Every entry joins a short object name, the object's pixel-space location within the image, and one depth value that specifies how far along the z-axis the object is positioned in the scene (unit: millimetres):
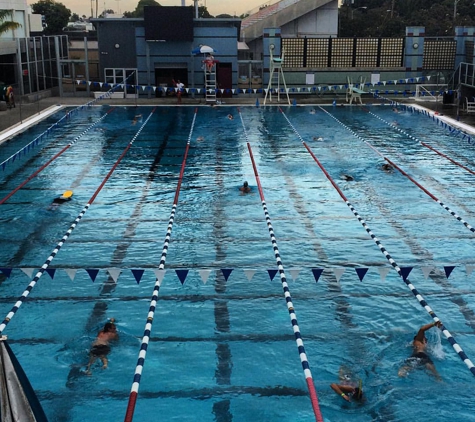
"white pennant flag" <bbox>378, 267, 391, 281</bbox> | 9648
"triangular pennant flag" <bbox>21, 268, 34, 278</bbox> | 9469
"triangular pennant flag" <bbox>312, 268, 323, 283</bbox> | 9641
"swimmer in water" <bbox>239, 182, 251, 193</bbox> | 17609
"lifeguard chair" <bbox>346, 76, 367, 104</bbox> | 35550
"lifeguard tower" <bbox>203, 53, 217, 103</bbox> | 35344
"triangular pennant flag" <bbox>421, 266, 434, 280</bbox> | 9562
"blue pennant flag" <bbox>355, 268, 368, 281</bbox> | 9547
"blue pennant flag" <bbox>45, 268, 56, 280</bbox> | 9986
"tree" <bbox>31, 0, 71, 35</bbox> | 76512
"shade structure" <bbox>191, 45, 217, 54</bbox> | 35656
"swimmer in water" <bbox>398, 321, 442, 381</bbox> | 8766
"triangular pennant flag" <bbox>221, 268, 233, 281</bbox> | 9500
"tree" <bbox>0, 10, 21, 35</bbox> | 27688
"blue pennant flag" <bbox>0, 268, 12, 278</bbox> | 9586
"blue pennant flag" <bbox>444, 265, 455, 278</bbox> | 9719
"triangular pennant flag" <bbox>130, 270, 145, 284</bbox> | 9430
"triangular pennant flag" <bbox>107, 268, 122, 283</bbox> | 9211
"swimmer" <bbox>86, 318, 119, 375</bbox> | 8969
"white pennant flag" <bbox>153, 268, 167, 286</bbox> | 9422
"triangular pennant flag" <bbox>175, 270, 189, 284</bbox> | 9391
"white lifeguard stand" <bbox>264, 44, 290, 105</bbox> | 35719
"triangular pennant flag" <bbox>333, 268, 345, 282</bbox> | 9579
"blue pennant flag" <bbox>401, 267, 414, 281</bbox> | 9547
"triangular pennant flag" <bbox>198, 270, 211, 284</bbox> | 9416
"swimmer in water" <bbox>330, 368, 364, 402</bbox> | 8102
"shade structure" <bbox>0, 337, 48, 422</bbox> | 5273
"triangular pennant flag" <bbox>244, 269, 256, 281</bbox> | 9469
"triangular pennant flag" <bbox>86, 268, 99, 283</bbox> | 9442
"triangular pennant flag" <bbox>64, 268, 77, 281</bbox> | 9523
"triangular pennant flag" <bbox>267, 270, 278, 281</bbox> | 9597
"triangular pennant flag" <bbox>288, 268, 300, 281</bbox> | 9508
